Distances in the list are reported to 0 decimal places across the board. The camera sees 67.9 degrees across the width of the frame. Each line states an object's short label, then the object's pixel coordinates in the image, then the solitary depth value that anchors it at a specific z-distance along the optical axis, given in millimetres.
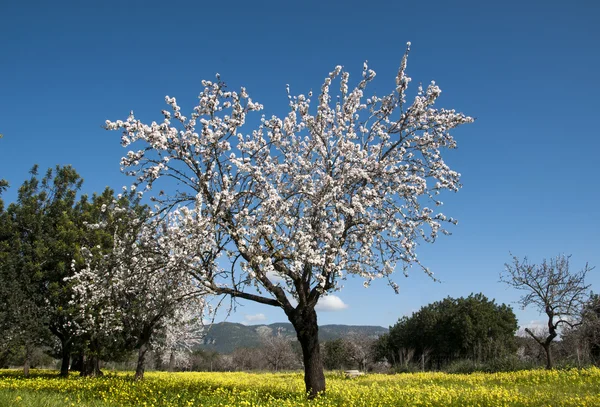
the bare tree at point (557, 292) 24906
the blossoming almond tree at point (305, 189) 13344
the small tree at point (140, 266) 14711
